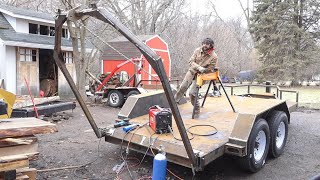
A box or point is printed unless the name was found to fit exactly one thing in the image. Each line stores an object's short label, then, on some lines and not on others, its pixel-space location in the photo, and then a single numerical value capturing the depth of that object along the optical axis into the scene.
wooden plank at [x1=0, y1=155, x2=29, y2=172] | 3.14
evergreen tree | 27.44
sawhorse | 5.52
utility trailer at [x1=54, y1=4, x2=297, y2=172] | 3.36
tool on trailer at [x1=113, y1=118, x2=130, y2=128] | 5.05
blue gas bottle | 3.86
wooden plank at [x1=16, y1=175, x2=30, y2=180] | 3.44
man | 5.81
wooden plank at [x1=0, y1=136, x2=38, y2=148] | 3.32
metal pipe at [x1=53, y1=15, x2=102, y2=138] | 3.80
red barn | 20.61
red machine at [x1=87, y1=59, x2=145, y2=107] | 11.66
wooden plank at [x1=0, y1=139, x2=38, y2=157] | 3.38
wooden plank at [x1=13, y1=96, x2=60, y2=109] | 8.24
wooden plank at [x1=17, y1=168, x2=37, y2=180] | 3.59
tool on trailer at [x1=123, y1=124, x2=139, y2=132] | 4.78
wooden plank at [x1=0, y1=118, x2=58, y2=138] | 3.39
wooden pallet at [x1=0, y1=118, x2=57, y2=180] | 3.22
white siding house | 12.62
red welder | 4.66
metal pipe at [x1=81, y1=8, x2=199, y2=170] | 3.07
